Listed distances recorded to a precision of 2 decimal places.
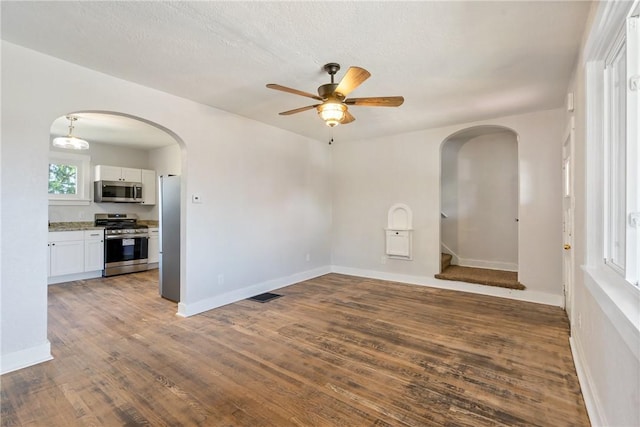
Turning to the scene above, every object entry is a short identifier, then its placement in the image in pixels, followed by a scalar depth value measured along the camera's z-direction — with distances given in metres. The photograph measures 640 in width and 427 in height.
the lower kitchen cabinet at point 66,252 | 4.96
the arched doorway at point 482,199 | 5.39
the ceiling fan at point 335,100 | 2.49
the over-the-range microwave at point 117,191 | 5.88
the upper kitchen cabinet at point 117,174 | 5.89
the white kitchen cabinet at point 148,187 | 6.49
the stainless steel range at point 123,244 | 5.62
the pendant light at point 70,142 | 4.32
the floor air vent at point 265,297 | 4.23
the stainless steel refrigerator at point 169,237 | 4.11
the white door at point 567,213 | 2.94
